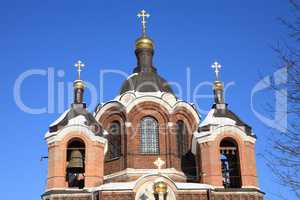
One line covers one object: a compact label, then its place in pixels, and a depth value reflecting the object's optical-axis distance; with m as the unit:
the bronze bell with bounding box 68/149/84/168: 19.53
